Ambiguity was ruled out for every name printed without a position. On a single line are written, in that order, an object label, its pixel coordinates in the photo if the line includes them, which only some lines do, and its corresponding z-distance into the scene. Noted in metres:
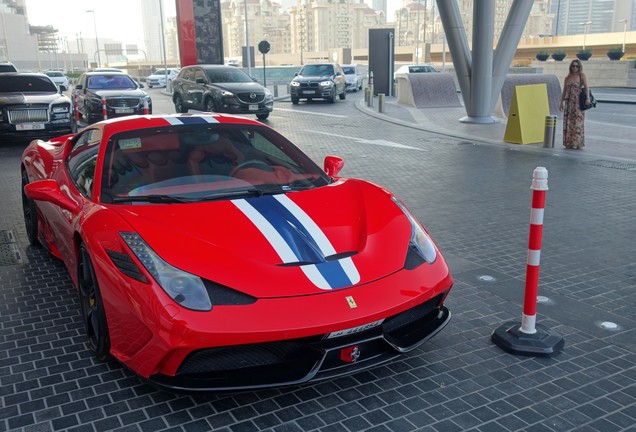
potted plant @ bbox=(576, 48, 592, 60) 40.62
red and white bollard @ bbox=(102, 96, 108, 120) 16.54
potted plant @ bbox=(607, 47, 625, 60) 38.38
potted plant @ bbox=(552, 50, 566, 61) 44.21
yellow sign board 13.32
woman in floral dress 12.01
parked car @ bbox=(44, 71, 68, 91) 44.31
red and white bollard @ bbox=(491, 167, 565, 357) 3.76
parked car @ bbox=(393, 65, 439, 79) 33.52
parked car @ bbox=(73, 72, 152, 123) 18.12
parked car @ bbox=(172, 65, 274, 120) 19.77
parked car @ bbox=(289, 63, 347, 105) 26.20
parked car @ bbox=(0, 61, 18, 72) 21.52
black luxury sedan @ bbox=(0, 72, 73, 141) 13.56
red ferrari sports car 3.01
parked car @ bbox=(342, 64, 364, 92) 34.72
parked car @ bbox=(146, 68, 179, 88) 46.50
